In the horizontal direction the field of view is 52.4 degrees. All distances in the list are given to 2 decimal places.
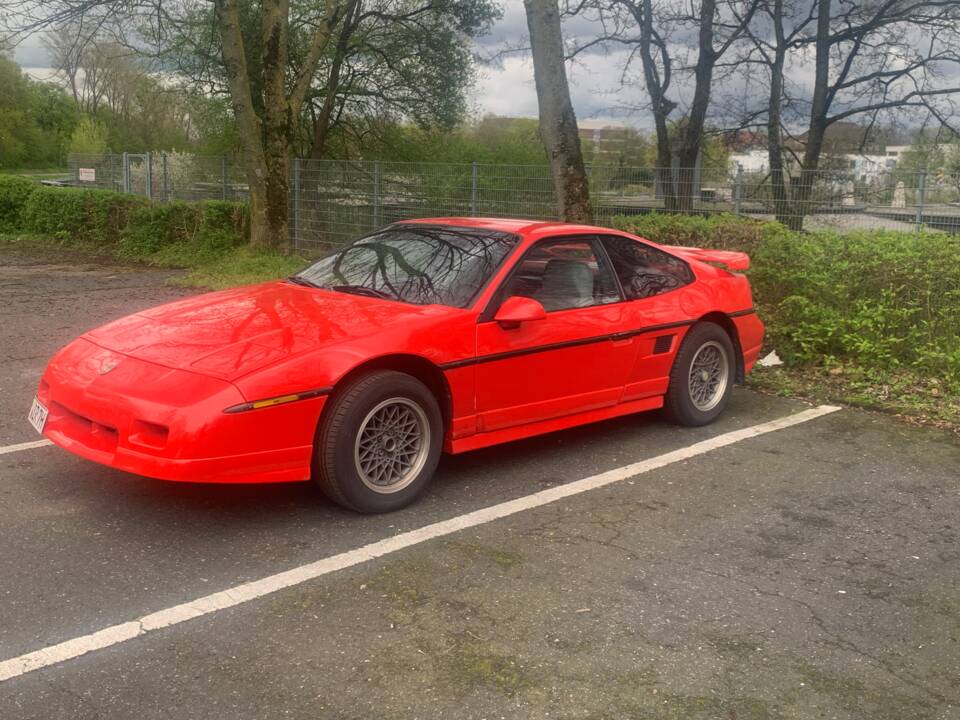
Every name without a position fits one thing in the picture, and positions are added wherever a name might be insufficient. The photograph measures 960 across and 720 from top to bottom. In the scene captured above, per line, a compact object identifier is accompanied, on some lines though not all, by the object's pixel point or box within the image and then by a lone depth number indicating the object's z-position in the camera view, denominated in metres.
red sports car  4.29
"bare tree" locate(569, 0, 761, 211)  24.81
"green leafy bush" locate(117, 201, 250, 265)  17.78
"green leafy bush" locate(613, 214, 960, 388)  7.75
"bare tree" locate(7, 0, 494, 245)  16.67
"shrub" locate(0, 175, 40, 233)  21.97
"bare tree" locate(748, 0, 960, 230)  22.48
